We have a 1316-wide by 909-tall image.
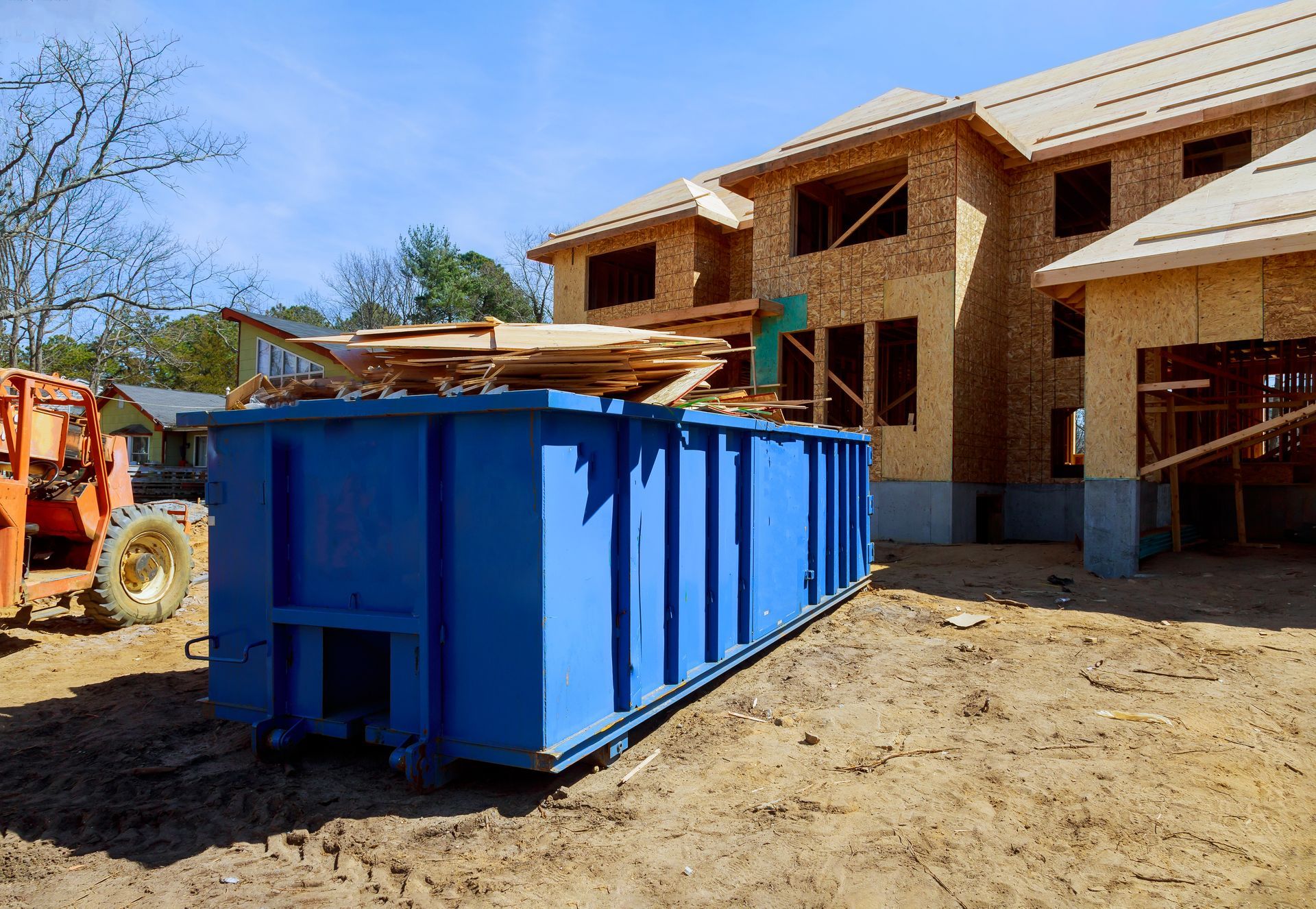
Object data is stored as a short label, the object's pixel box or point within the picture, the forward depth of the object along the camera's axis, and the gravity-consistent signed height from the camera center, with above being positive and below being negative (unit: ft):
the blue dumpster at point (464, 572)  12.89 -2.13
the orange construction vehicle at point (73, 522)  23.86 -2.20
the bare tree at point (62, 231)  60.44 +18.82
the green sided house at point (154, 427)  106.42 +4.18
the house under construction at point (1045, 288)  37.73 +10.29
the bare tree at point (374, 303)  138.92 +27.15
